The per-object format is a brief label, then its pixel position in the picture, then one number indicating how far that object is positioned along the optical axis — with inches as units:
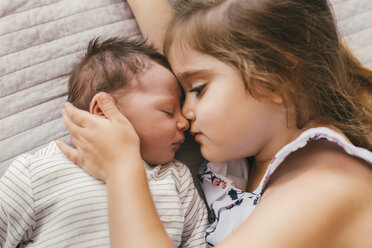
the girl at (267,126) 16.8
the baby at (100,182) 18.2
